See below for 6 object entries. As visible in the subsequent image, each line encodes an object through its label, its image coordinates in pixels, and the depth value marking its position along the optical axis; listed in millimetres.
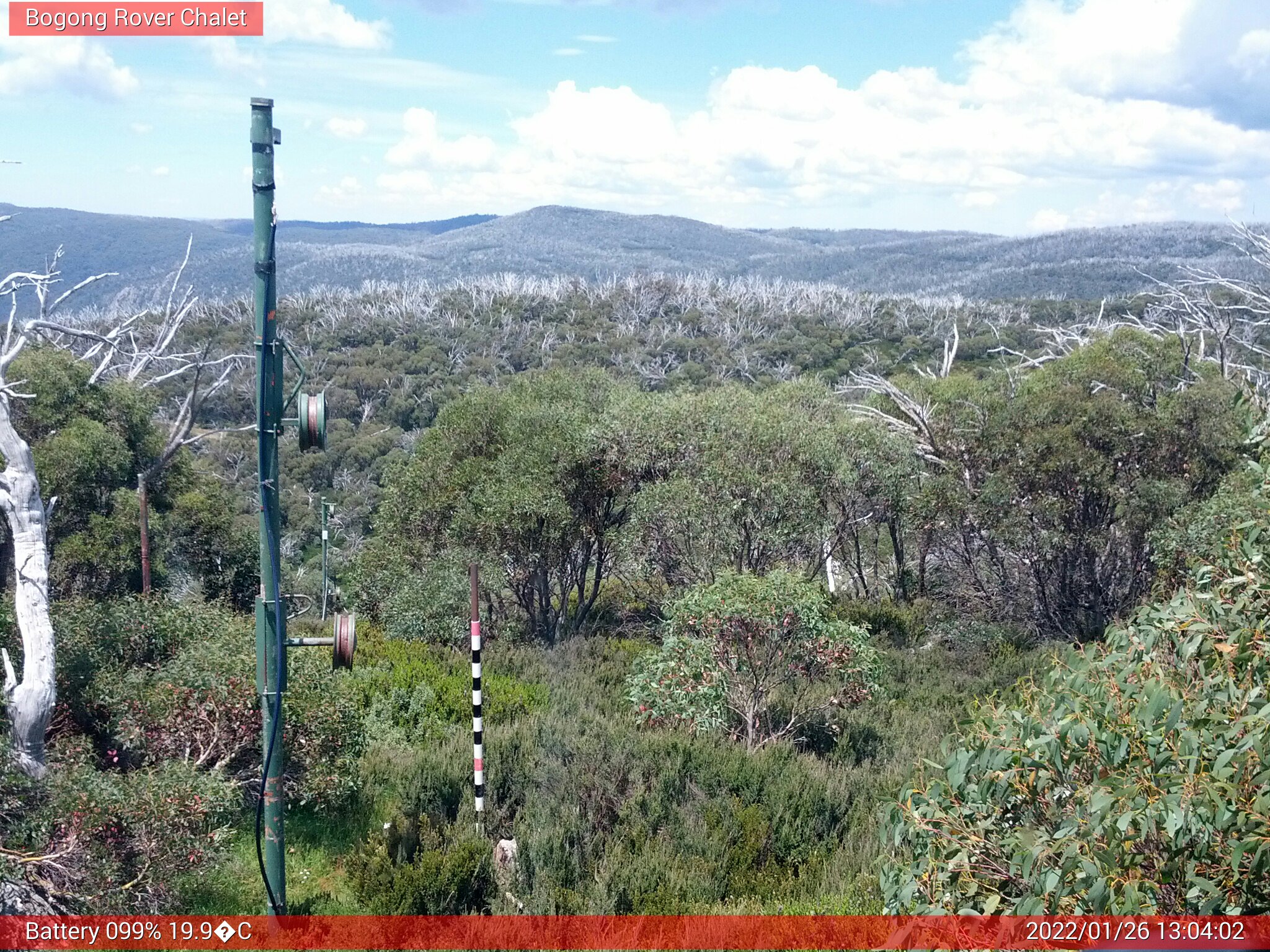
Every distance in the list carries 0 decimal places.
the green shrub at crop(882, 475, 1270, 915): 2805
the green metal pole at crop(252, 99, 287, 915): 4625
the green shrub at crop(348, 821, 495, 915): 5730
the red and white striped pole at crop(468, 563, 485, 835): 6527
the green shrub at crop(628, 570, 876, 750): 8422
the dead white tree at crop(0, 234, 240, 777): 6129
